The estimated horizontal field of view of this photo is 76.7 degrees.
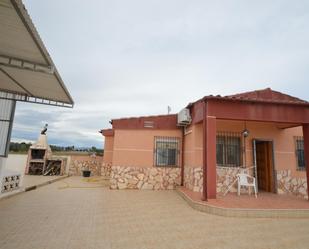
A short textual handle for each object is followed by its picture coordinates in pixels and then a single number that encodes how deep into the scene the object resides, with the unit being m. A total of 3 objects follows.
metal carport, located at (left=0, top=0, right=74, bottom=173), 2.94
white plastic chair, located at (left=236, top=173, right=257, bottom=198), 7.33
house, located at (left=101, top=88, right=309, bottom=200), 6.99
